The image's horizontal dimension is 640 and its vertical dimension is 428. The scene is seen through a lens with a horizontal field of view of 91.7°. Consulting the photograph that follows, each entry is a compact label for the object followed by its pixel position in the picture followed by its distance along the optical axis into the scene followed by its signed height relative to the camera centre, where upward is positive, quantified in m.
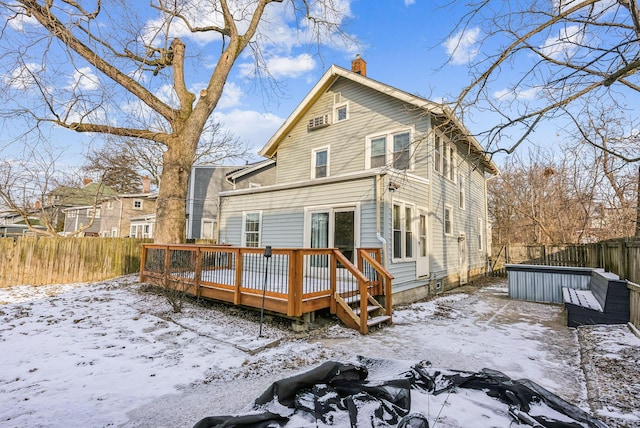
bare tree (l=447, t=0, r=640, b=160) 4.03 +2.62
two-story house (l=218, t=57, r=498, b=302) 7.76 +1.46
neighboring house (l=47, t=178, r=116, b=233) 13.73 +2.21
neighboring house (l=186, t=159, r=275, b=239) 17.61 +2.90
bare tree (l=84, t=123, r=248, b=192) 20.92 +6.12
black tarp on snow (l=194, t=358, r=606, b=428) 2.31 -1.28
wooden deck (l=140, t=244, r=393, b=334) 5.29 -0.82
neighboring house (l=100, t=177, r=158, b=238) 23.06 +2.07
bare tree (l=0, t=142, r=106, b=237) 11.96 +2.22
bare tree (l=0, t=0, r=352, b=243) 7.91 +5.20
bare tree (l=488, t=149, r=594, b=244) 16.31 +2.87
